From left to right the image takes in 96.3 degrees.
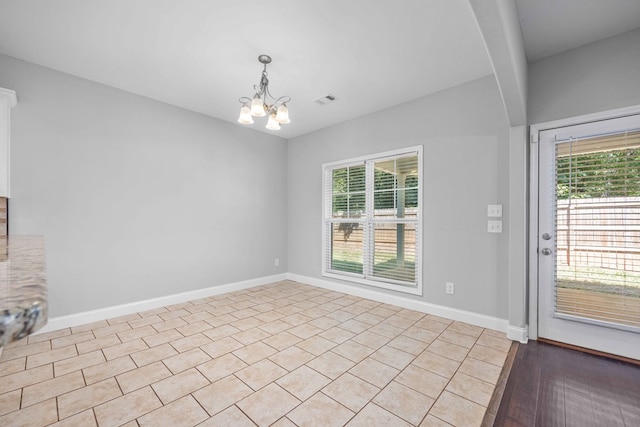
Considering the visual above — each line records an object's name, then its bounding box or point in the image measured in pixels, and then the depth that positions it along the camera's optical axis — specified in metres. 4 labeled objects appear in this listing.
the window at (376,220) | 3.69
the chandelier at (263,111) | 2.55
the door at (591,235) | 2.37
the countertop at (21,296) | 0.37
